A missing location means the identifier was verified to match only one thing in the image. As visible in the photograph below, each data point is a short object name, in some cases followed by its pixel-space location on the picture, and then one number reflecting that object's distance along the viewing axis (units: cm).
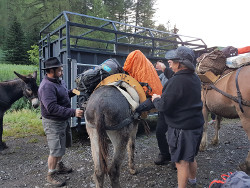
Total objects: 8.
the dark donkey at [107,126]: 224
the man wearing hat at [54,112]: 279
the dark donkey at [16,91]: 458
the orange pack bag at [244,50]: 410
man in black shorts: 221
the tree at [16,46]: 2561
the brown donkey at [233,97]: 317
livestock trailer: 435
